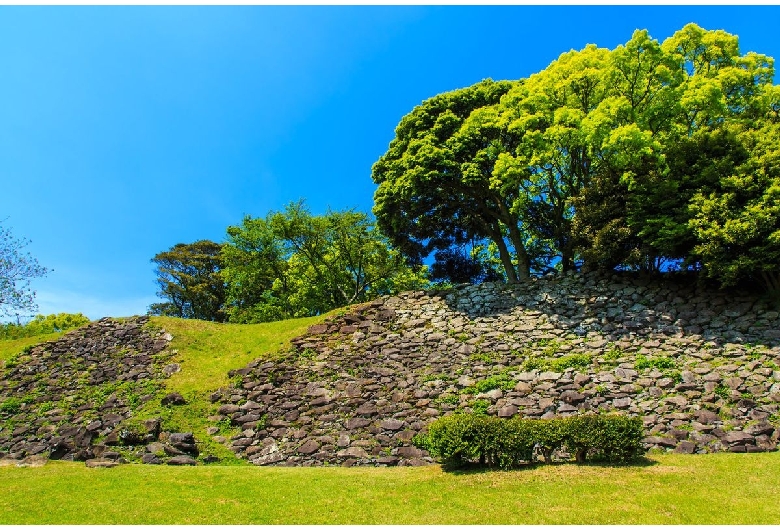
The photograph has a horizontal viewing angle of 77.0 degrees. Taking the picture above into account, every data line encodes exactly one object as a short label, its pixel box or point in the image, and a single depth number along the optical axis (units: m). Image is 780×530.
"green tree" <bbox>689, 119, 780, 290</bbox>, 17.20
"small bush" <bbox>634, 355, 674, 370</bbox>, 16.19
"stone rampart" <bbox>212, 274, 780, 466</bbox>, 14.00
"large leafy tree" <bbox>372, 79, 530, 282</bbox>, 23.53
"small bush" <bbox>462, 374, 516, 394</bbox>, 16.27
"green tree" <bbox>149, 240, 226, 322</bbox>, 46.28
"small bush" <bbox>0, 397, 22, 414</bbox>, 19.17
